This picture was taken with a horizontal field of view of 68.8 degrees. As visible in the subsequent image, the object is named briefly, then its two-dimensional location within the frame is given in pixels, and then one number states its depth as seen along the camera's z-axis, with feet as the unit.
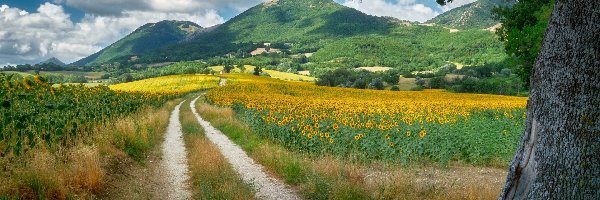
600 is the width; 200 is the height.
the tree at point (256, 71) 357.47
